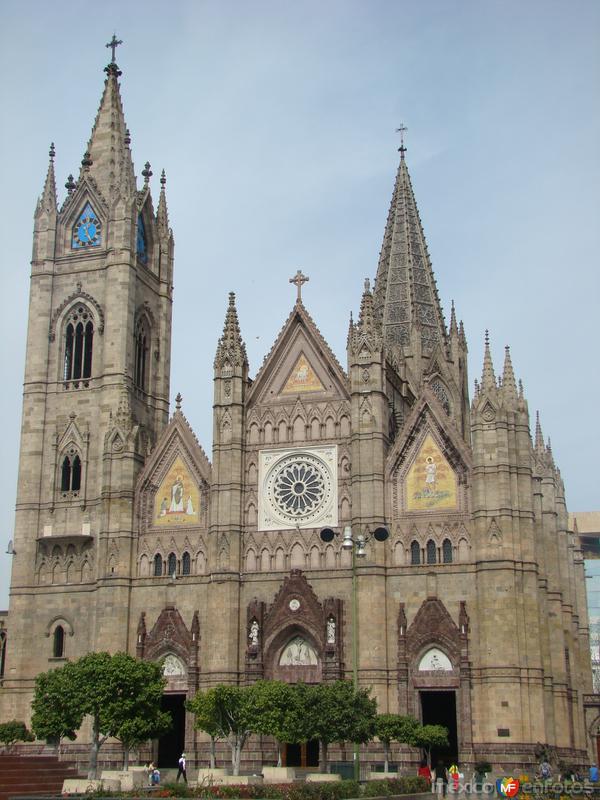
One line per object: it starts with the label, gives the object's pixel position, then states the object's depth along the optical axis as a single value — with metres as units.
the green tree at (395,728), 47.69
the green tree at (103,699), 46.19
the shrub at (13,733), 55.41
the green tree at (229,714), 45.97
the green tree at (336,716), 43.78
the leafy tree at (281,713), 44.53
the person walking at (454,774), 47.34
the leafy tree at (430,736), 48.16
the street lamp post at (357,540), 39.44
